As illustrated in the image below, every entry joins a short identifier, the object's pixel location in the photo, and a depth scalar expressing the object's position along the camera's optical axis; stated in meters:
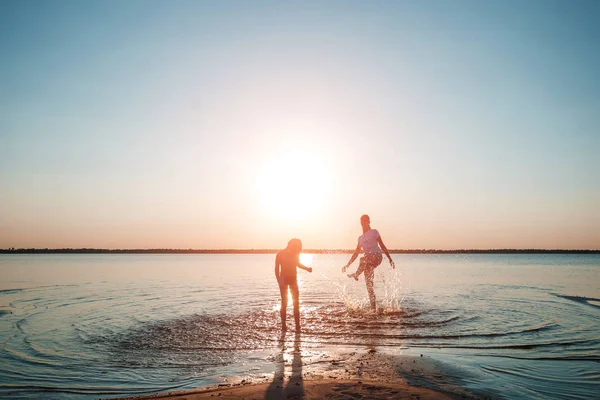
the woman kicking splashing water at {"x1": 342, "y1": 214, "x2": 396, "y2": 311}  13.90
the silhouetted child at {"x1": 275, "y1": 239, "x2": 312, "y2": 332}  11.22
